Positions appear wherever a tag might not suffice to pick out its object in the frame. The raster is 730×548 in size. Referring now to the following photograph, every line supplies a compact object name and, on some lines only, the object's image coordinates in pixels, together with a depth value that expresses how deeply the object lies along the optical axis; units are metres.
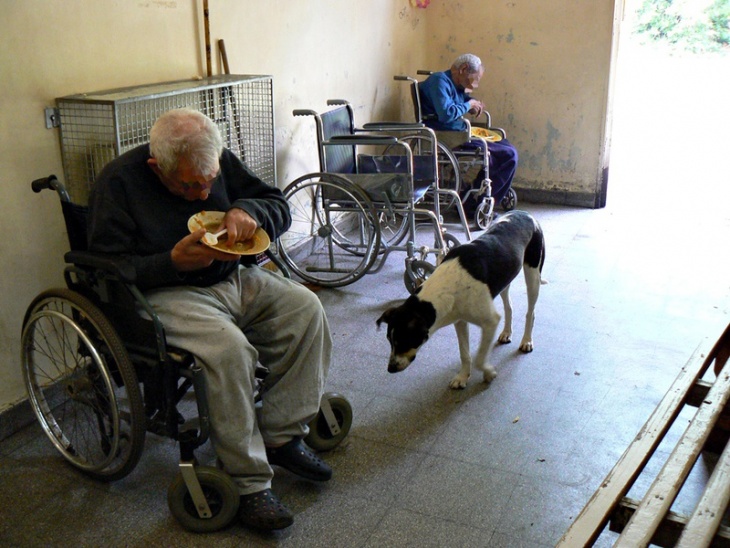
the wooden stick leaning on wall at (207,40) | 3.10
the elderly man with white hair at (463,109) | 4.49
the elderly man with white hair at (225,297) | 1.98
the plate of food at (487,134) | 4.75
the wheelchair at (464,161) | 4.46
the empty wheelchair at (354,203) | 3.48
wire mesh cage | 2.44
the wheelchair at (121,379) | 1.95
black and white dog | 2.48
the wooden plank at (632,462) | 1.46
